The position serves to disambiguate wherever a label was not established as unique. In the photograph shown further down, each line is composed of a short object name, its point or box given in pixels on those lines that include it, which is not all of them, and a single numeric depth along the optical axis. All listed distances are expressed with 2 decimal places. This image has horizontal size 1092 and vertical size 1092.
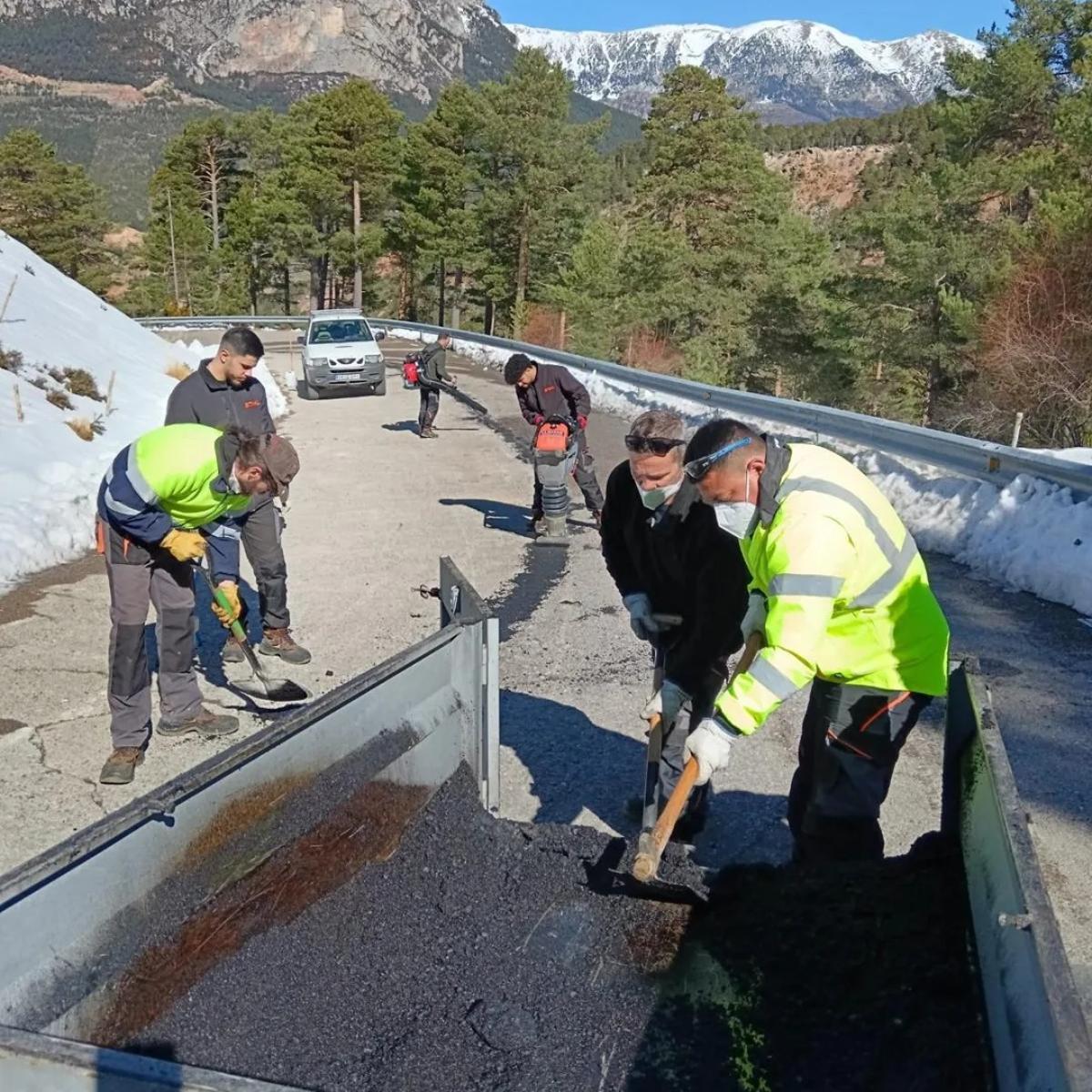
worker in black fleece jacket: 3.51
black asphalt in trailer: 2.59
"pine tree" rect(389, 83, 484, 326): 47.59
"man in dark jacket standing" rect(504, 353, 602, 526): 8.38
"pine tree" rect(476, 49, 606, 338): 44.59
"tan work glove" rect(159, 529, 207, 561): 4.49
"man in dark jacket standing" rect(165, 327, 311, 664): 5.96
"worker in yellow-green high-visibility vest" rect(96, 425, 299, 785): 4.32
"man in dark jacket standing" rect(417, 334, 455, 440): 14.38
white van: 19.61
